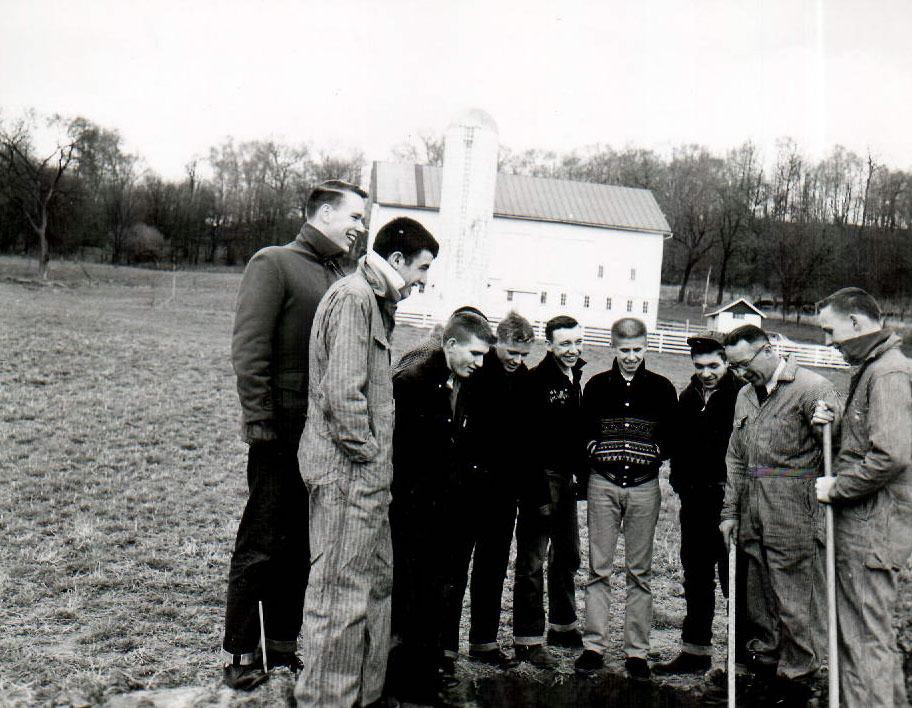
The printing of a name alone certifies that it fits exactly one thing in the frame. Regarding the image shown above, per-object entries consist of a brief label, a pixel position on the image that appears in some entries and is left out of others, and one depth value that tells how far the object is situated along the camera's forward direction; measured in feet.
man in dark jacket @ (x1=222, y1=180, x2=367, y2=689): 12.66
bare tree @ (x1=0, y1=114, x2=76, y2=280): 134.62
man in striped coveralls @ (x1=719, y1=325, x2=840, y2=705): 14.20
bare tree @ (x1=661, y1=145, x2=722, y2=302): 202.08
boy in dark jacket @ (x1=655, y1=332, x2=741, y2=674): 15.83
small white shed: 126.41
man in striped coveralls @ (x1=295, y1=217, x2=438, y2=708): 11.19
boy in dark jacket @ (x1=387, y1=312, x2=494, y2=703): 13.03
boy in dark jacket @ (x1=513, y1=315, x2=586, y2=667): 15.57
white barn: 132.87
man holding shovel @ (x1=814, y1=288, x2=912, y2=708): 12.31
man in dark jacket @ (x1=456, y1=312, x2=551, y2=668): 14.93
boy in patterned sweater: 15.25
